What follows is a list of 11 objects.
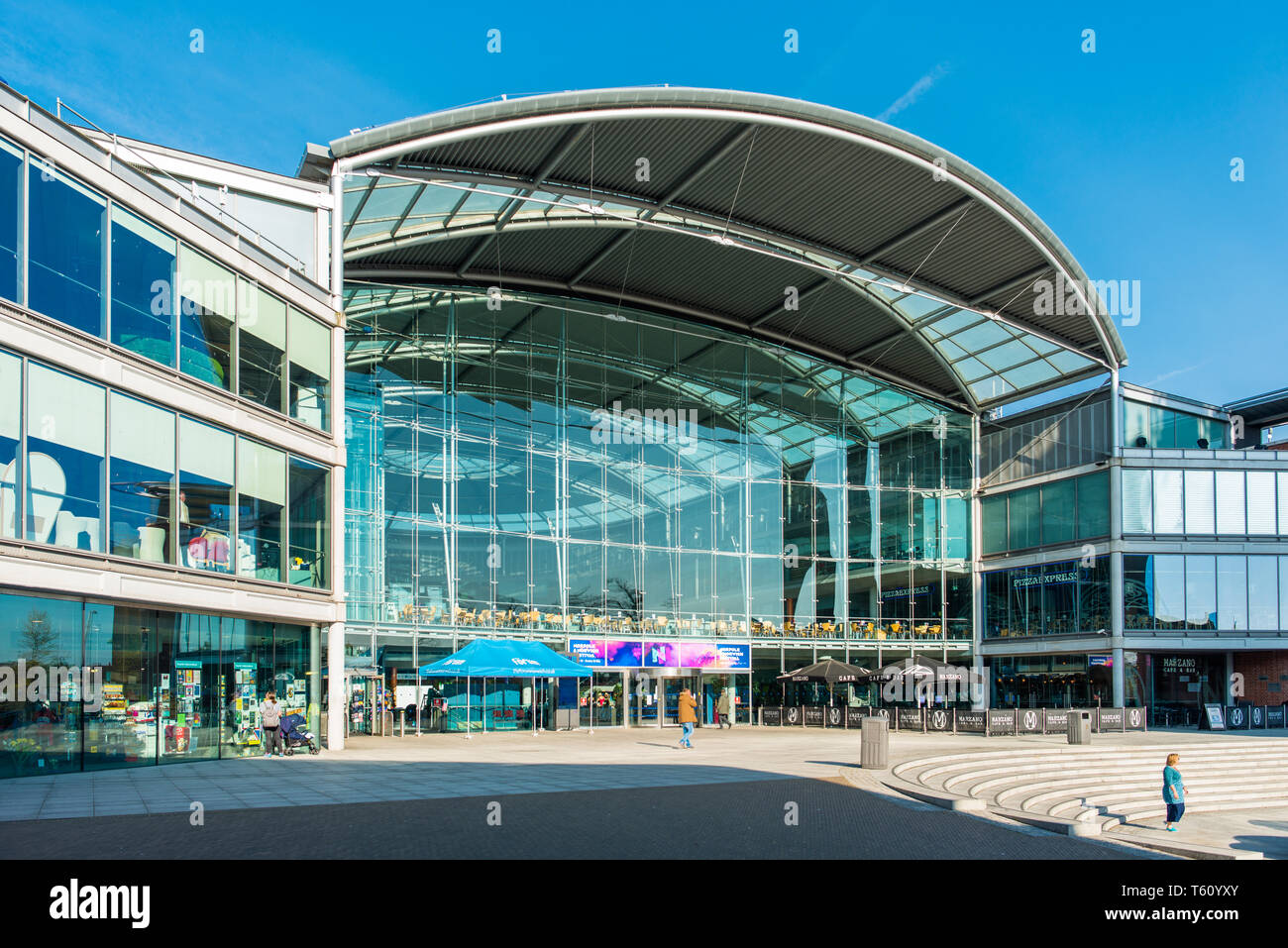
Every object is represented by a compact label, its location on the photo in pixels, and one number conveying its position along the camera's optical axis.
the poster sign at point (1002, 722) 33.03
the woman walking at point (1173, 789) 19.52
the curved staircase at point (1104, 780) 21.58
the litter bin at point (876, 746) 22.00
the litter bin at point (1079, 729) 29.97
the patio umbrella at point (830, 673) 38.09
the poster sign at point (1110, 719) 34.91
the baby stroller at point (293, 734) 23.34
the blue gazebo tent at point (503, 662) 29.12
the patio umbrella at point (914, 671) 38.22
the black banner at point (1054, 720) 33.41
